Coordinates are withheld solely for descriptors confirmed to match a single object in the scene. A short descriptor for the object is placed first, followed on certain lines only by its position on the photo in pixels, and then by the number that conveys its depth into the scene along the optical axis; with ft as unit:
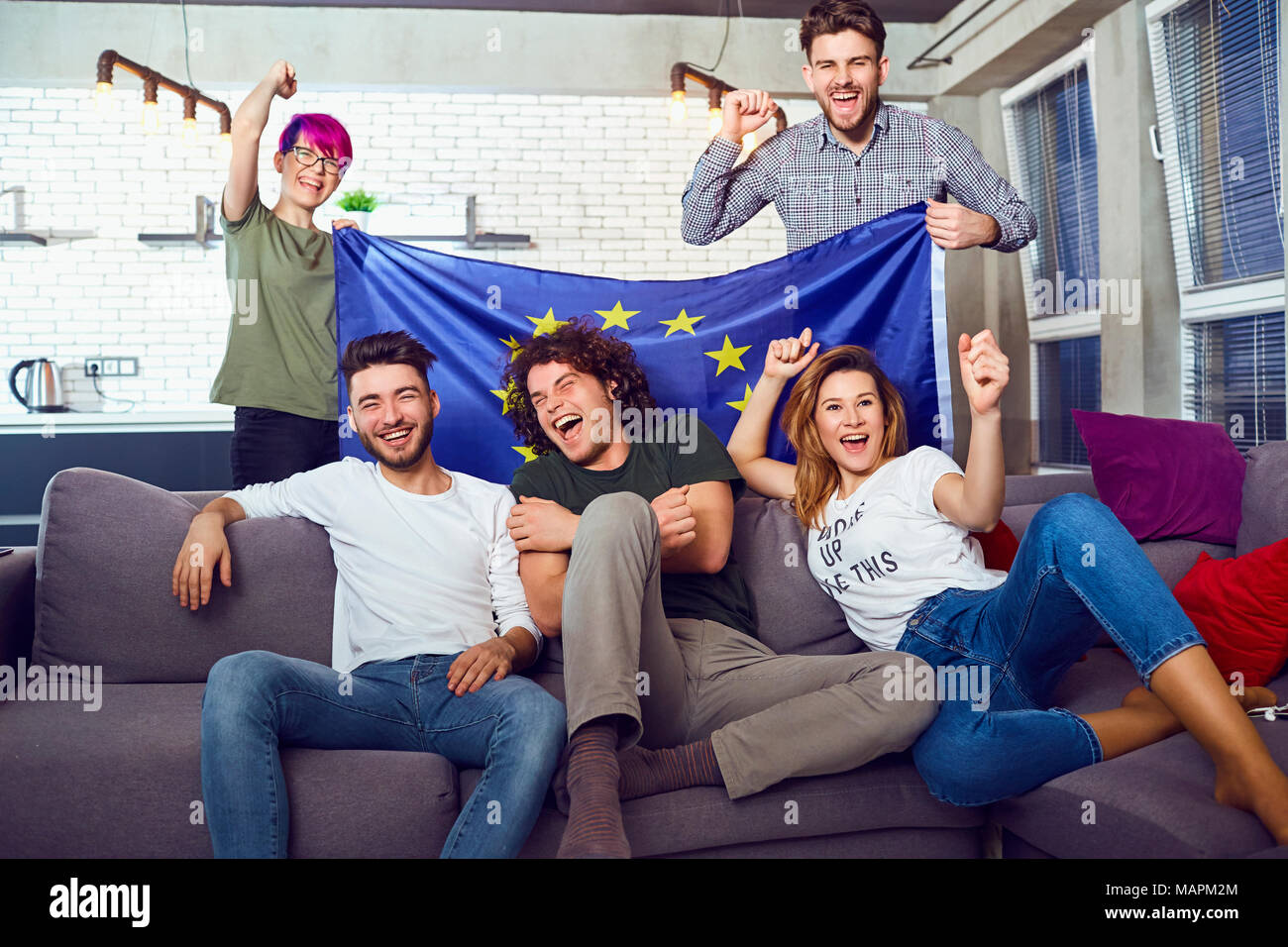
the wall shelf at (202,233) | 17.03
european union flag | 7.95
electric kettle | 15.42
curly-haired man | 4.82
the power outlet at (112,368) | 17.10
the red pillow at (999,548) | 6.83
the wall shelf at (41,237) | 16.60
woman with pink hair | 8.01
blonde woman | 4.65
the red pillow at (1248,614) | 6.16
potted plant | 16.11
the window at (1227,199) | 10.28
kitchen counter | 13.58
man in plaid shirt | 7.98
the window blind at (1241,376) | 10.39
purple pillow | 7.65
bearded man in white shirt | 4.63
